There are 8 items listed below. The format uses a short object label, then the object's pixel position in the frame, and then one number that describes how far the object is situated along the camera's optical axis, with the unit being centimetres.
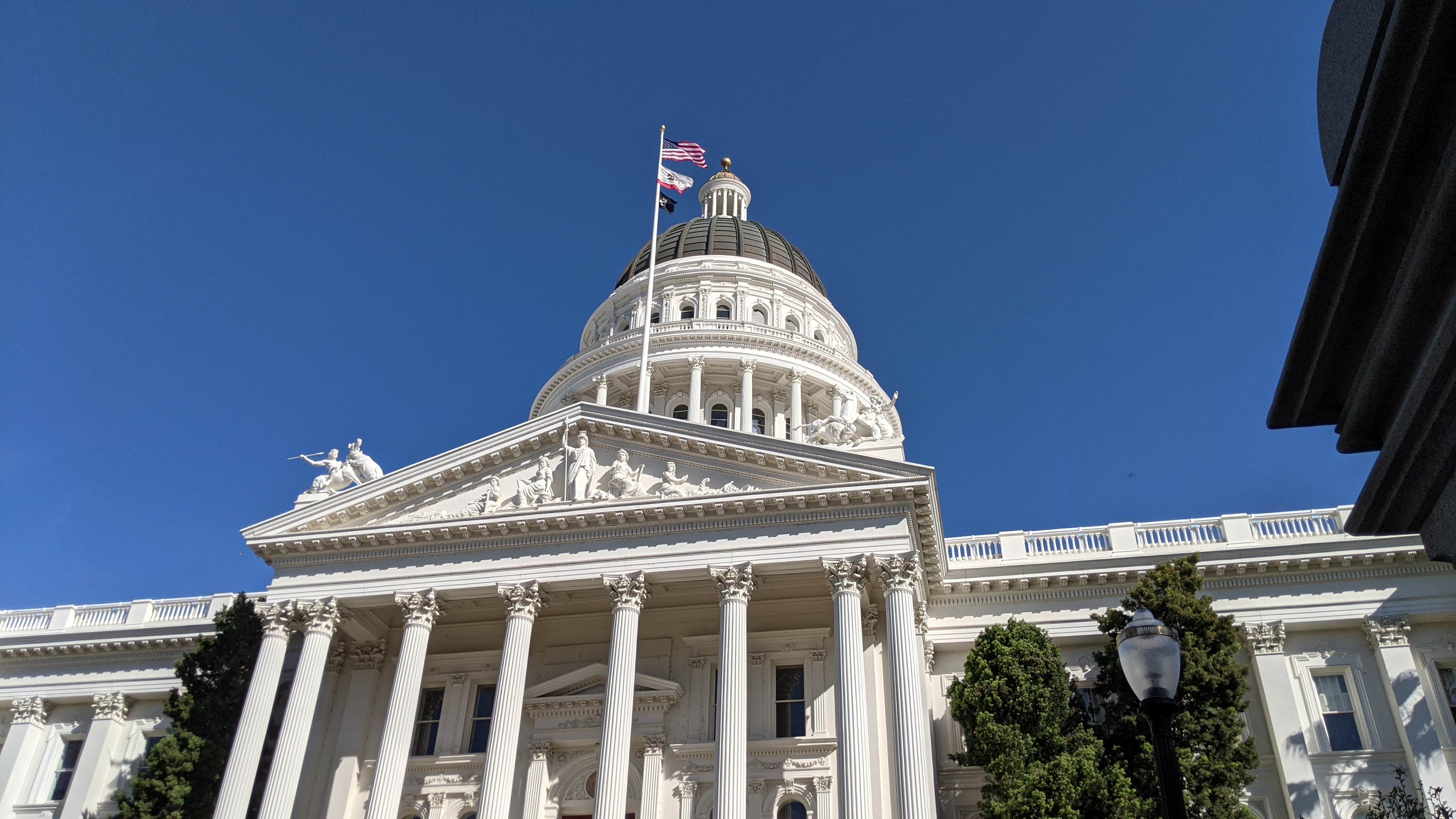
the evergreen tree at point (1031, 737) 2242
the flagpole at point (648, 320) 3591
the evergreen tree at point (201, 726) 2781
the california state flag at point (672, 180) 4125
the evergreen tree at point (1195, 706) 2288
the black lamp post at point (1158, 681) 809
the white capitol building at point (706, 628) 2558
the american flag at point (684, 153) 4259
